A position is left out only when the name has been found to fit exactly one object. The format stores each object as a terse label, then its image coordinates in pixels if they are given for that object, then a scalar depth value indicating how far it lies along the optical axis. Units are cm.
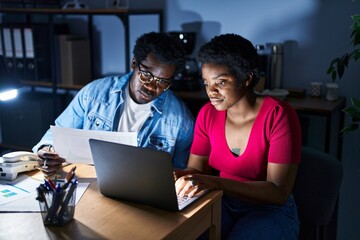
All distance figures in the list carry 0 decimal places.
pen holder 112
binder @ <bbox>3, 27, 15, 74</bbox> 300
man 174
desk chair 160
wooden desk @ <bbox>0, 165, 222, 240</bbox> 108
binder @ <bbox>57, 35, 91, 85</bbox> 299
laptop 116
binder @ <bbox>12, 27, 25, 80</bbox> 298
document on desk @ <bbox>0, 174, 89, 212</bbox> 123
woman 146
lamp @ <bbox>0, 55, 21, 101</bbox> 148
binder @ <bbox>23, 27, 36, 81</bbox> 296
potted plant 167
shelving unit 261
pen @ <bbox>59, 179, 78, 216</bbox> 113
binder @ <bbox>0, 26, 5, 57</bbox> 304
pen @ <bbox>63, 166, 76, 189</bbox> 114
